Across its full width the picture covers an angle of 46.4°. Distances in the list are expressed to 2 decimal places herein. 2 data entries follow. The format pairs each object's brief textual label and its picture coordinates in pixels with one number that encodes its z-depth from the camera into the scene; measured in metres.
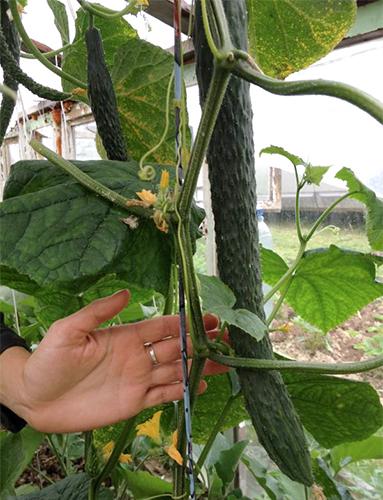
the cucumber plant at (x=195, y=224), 0.42
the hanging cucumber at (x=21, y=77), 0.58
